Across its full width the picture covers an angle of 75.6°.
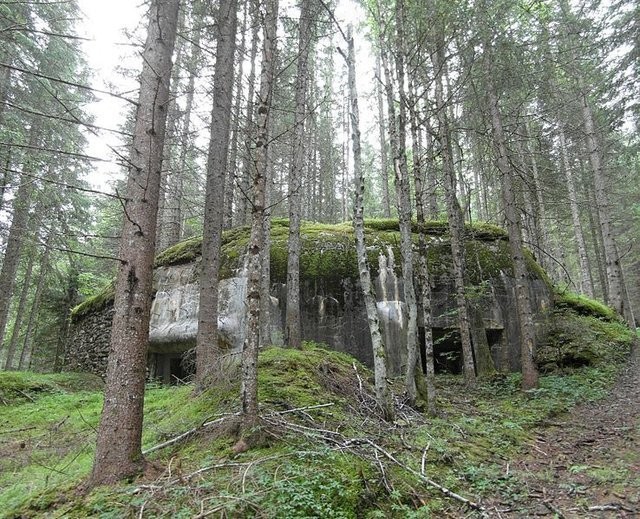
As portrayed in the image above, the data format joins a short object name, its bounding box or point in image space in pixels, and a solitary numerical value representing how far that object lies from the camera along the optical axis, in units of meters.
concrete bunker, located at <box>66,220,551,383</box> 9.45
